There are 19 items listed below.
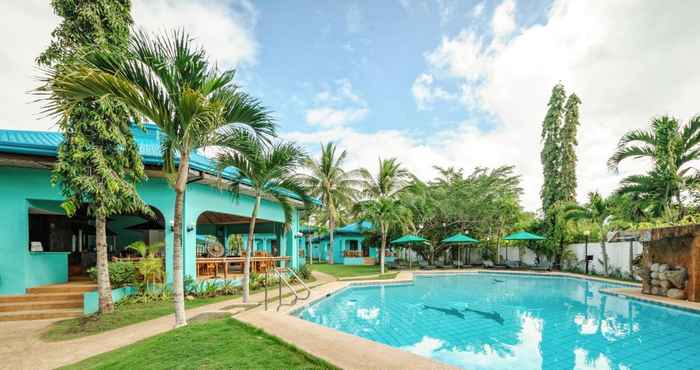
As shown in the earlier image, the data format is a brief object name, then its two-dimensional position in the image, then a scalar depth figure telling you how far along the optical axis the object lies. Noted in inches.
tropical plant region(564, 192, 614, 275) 642.2
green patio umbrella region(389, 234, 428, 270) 826.8
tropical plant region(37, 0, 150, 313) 282.2
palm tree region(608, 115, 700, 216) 423.8
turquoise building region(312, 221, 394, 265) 1094.4
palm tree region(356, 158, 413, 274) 728.3
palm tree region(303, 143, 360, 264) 994.3
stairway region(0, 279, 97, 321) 304.7
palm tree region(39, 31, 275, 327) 186.5
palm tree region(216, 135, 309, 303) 315.6
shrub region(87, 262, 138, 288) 352.7
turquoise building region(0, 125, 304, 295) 327.9
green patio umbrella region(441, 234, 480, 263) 828.6
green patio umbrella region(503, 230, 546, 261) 757.9
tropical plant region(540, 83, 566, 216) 848.3
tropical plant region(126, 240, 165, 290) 355.6
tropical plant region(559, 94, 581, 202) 831.7
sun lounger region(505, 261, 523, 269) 852.0
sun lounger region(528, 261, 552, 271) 810.2
